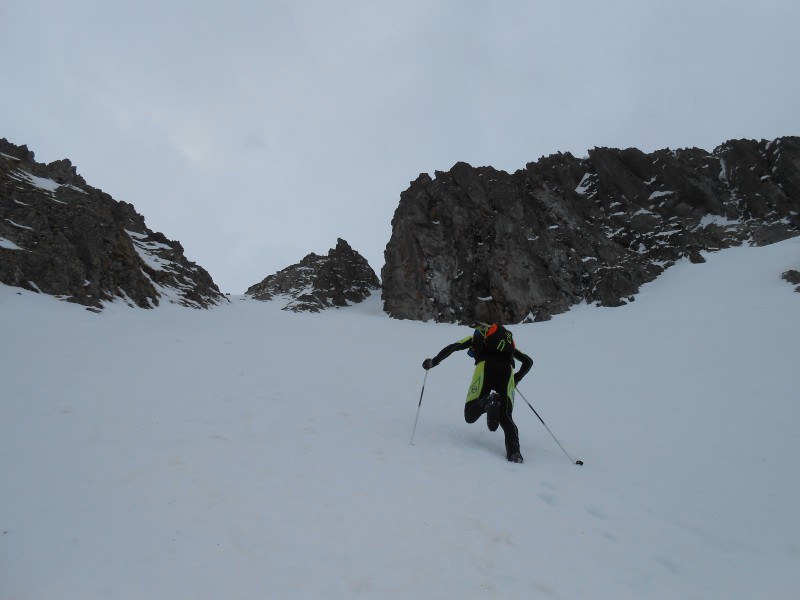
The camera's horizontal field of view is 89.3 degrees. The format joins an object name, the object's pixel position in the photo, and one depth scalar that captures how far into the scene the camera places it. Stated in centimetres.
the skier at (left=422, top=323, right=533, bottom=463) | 803
